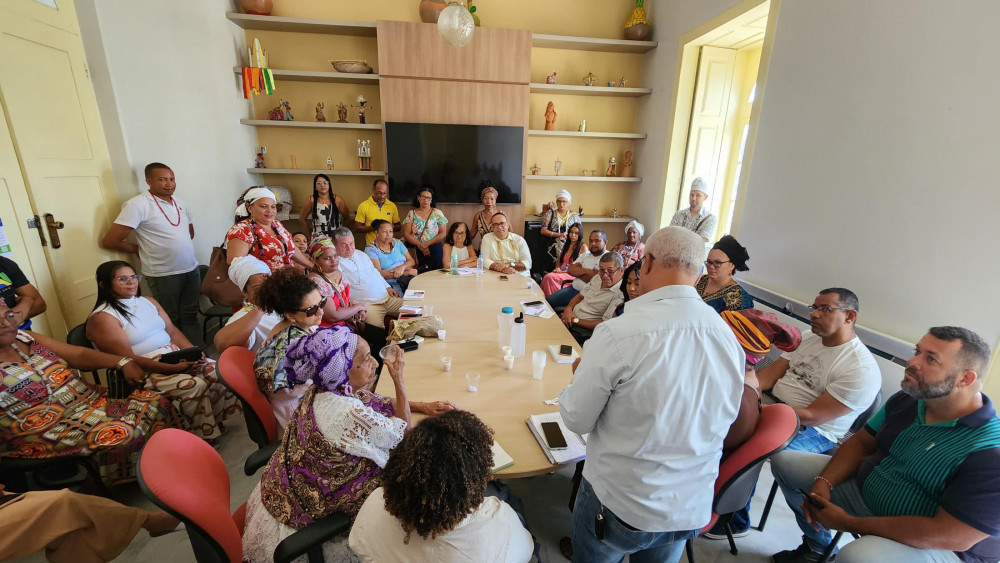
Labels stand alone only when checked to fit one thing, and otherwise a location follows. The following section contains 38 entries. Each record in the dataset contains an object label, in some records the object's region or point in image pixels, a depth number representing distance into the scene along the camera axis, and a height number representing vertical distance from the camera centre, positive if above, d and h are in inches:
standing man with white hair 40.3 -23.8
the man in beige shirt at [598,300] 114.0 -38.7
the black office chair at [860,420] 75.8 -49.3
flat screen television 189.2 +1.7
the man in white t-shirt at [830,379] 71.1 -37.0
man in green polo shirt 48.3 -38.3
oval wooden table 57.9 -38.0
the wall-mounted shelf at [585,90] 196.1 +37.2
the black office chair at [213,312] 129.8 -49.0
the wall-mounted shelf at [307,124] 181.8 +15.9
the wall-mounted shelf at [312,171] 187.4 -5.4
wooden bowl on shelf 177.5 +40.8
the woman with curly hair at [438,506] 35.9 -30.5
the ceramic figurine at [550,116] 203.6 +24.3
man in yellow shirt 180.5 -21.6
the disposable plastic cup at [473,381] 68.4 -36.2
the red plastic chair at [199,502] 40.5 -36.8
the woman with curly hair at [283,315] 62.2 -24.1
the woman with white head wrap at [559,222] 183.0 -25.9
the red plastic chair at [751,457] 52.2 -37.0
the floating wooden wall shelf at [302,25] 170.7 +57.7
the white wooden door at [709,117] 168.4 +22.3
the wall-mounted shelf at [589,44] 189.2 +57.9
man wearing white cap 147.3 -17.1
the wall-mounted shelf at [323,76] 176.9 +36.9
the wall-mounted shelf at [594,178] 207.6 -6.1
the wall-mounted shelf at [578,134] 201.3 +15.6
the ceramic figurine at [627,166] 214.2 +0.5
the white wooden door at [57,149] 87.9 +1.2
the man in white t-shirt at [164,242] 111.0 -24.3
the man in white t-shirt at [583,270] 142.3 -36.3
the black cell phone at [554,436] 55.4 -37.4
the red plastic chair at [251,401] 60.4 -38.1
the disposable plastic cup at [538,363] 72.0 -34.8
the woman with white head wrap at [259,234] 102.3 -19.5
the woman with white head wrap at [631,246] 155.4 -30.4
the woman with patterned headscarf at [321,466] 46.4 -35.4
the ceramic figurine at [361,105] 191.3 +26.0
